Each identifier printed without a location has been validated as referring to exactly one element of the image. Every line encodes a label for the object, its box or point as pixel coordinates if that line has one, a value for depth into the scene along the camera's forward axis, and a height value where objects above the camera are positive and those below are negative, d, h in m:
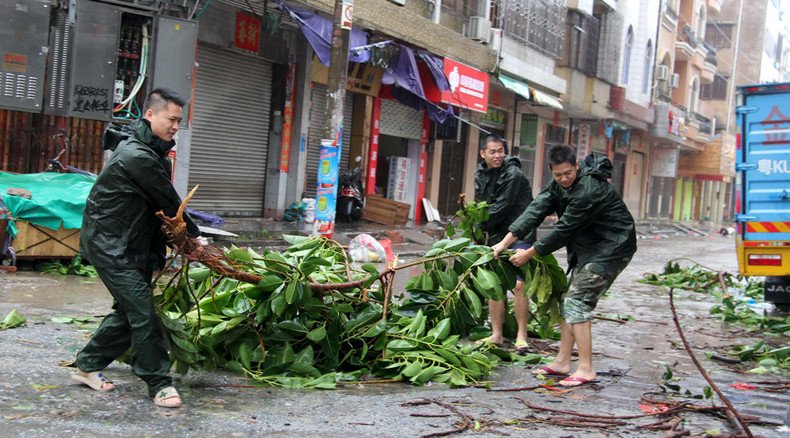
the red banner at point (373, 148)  20.89 +1.16
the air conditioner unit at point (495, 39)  23.75 +4.55
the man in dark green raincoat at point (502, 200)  7.25 +0.06
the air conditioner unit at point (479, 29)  23.28 +4.71
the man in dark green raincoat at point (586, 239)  6.06 -0.17
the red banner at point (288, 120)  17.84 +1.42
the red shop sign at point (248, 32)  16.20 +2.89
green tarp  9.45 -0.33
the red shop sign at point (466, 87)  20.58 +2.90
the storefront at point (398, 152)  22.07 +1.24
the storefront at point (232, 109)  15.91 +1.46
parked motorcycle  18.91 -0.06
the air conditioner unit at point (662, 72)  39.75 +6.77
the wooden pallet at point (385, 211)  19.62 -0.32
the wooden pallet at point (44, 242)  9.48 -0.81
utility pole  13.31 +1.08
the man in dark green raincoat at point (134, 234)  4.74 -0.33
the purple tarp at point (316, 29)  15.51 +2.90
